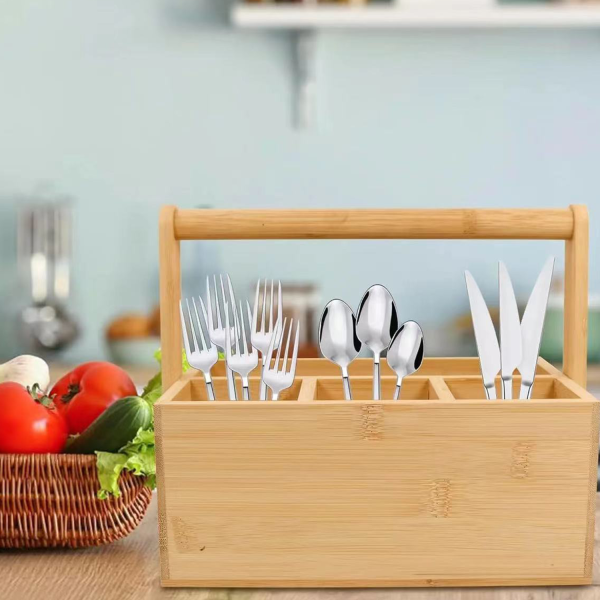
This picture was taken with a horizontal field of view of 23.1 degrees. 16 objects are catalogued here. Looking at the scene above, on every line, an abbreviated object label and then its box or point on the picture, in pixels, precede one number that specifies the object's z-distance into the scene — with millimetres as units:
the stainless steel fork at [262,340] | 1074
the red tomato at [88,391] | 1178
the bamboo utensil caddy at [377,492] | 984
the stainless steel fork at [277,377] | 1047
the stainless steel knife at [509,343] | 1039
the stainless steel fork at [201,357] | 1050
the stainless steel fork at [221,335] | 1048
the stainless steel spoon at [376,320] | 1055
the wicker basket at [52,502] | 1057
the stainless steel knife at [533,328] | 1036
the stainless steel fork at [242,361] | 1048
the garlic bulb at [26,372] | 1219
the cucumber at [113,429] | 1074
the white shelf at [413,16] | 3064
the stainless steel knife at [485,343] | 1046
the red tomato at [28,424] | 1078
